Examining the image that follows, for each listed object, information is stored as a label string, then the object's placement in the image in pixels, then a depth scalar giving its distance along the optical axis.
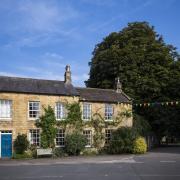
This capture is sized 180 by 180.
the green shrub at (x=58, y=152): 22.20
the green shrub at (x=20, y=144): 21.12
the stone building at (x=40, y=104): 21.44
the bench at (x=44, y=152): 21.54
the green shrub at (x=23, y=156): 20.80
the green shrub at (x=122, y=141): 23.73
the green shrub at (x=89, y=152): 23.46
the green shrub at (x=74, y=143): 22.43
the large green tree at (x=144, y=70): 30.55
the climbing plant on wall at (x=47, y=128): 22.12
